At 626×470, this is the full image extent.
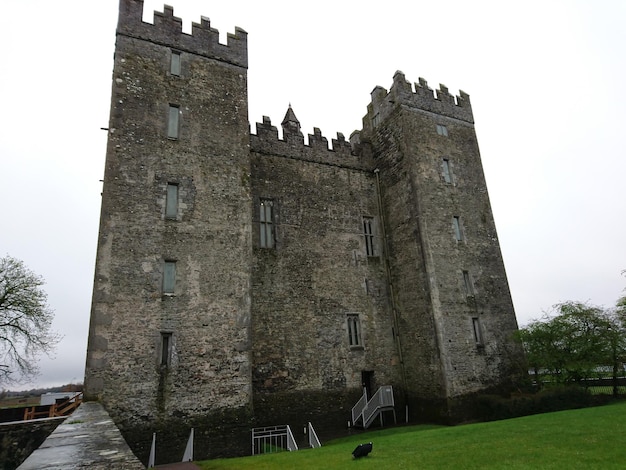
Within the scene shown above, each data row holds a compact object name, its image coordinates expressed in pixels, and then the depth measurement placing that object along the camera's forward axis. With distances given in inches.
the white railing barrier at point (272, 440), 554.9
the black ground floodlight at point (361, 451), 357.1
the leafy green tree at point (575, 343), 668.7
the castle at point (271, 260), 499.2
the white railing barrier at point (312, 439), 571.6
